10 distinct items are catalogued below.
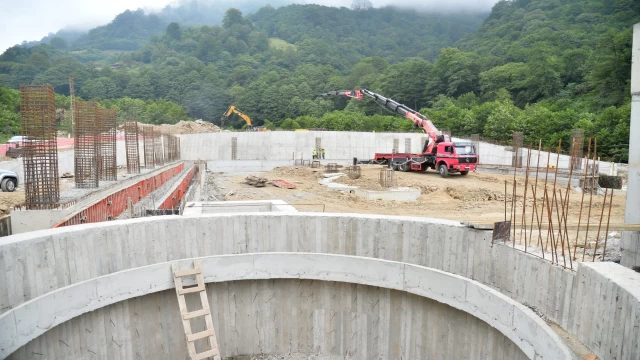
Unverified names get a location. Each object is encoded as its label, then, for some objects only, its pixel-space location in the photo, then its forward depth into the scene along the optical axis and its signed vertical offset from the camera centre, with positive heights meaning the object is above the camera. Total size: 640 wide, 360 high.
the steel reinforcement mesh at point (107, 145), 16.28 -0.89
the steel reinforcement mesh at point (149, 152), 26.51 -1.86
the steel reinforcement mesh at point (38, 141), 10.52 -0.49
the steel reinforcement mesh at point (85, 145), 14.20 -0.79
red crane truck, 24.08 -1.41
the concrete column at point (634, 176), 7.08 -0.66
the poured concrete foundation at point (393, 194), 18.11 -2.68
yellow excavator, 53.89 -0.17
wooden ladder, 7.42 -3.25
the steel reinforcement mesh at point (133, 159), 21.38 -1.79
